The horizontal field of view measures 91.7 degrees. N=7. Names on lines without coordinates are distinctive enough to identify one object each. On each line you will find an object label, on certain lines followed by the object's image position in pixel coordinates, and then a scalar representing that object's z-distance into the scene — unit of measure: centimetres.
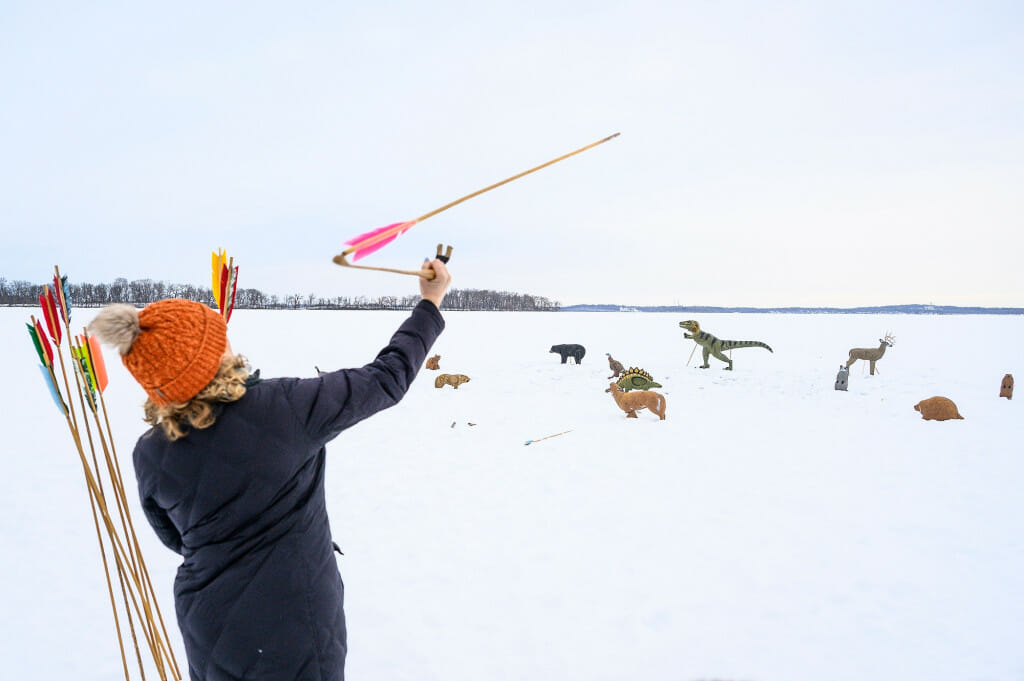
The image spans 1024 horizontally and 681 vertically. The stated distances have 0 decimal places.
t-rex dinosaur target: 1198
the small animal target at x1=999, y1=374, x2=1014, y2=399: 877
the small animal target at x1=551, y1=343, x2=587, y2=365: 1333
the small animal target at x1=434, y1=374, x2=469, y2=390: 1011
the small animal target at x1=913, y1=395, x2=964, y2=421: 733
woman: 114
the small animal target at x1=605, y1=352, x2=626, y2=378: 1107
